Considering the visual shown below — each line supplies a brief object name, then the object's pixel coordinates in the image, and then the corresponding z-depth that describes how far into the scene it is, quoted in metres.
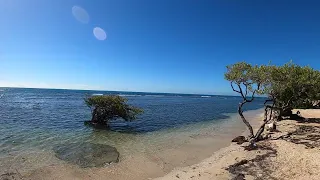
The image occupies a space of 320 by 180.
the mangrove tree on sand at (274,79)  14.39
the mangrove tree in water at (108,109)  19.95
